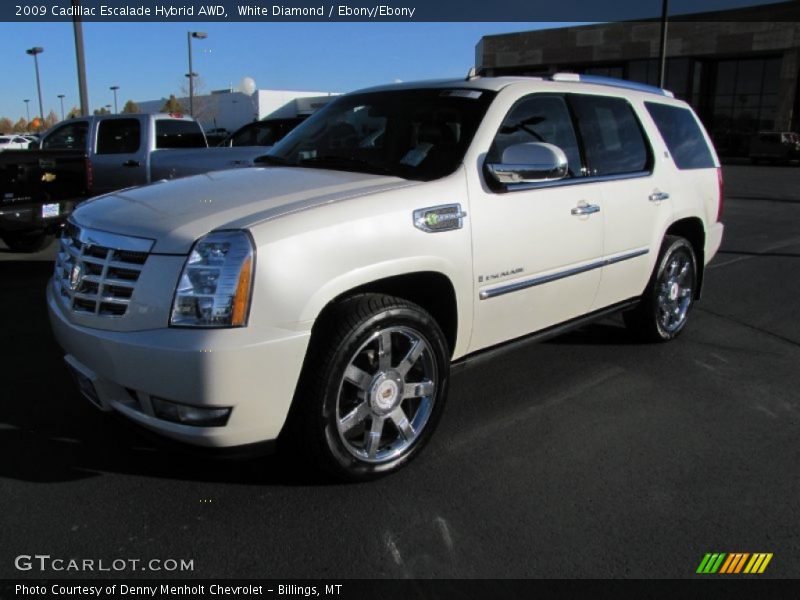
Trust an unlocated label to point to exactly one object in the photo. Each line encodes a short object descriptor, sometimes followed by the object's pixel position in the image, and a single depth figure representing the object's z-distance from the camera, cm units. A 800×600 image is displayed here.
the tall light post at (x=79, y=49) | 1422
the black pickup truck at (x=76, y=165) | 782
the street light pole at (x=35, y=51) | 4719
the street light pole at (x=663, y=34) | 1927
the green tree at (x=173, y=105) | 5550
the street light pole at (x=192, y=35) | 3491
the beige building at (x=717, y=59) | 4184
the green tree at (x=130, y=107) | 7506
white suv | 264
